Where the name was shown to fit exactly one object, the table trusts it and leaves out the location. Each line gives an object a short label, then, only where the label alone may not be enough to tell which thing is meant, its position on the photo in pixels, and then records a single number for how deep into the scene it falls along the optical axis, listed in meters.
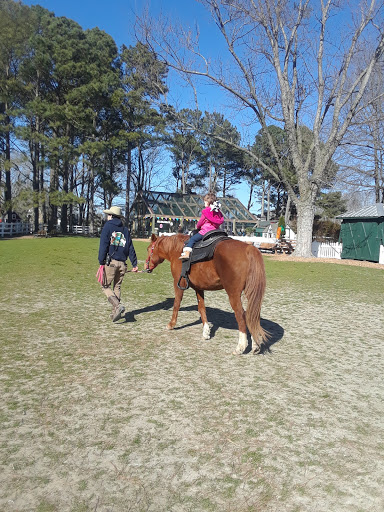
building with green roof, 43.25
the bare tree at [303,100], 18.69
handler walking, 6.50
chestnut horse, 5.09
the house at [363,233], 22.36
